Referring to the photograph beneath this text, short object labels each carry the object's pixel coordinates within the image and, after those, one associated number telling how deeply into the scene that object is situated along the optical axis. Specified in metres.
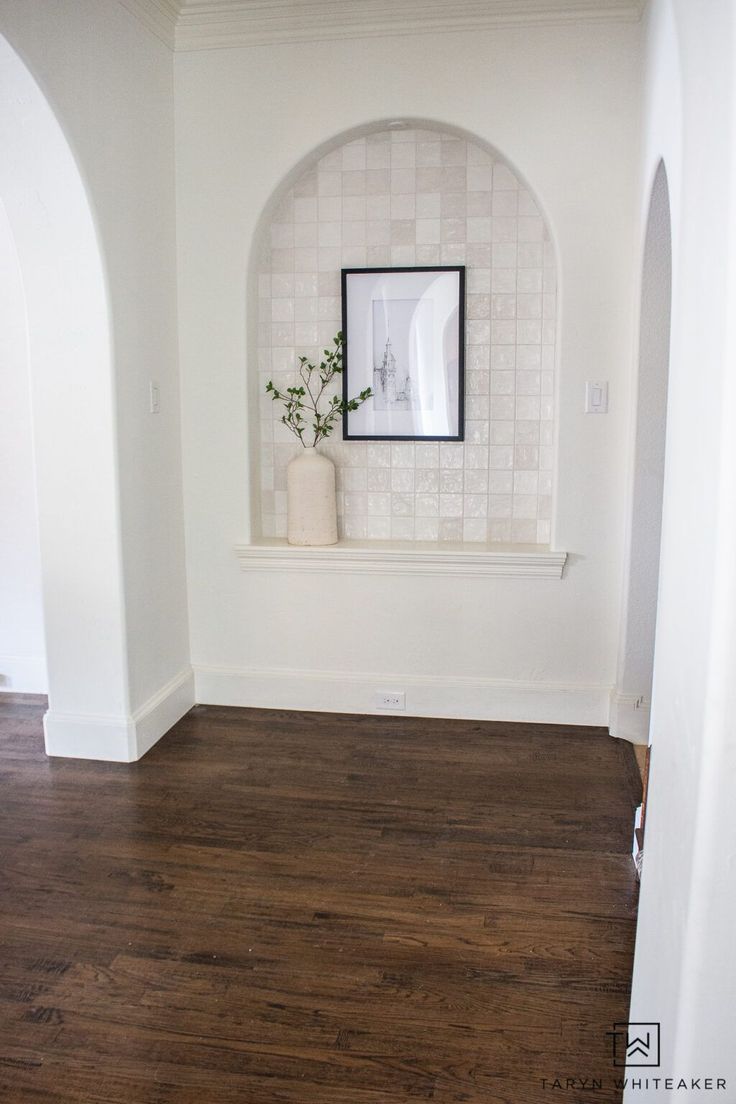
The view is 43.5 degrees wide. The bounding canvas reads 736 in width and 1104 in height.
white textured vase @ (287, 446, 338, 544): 3.79
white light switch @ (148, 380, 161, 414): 3.53
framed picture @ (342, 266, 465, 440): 3.74
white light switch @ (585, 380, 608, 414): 3.55
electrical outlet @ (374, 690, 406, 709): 3.84
